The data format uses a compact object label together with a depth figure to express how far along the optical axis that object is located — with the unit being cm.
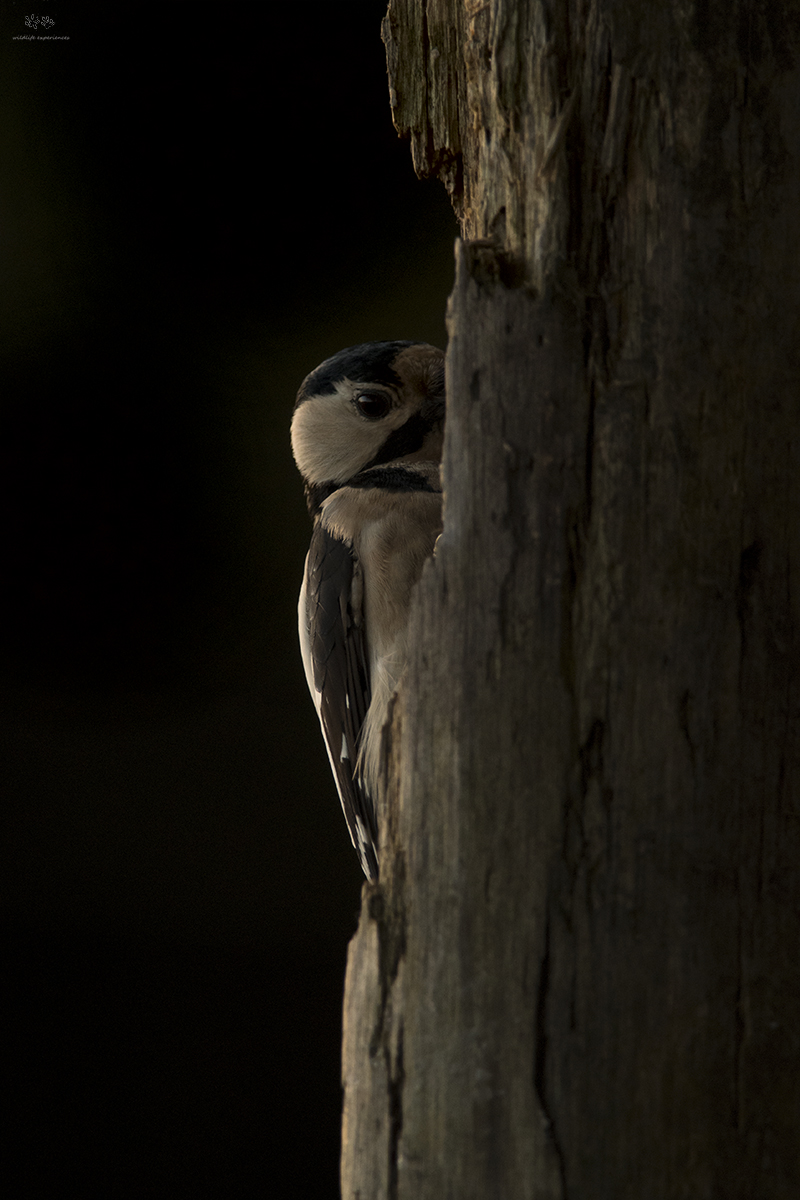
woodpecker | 567
